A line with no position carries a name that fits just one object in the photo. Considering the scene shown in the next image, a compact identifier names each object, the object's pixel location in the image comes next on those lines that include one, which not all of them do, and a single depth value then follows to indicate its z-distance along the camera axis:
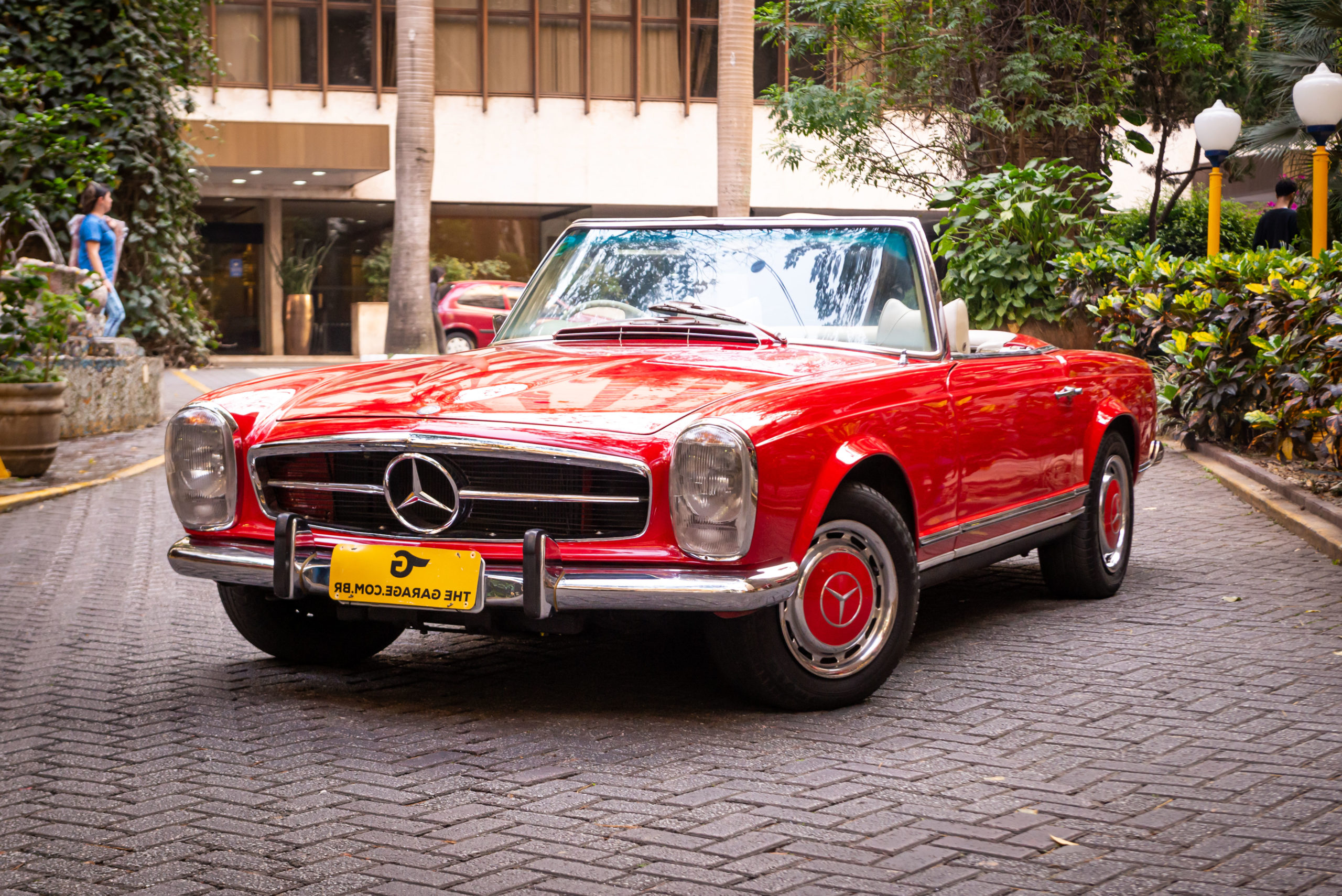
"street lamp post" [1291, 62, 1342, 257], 13.66
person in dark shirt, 15.25
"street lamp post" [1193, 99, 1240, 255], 17.56
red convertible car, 4.16
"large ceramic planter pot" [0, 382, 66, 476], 9.88
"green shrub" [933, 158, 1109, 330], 15.23
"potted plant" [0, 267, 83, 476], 9.83
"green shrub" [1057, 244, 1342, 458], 9.04
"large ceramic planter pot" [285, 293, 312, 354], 37.94
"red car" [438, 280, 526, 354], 29.67
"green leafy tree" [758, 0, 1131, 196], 17.72
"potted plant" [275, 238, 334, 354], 37.56
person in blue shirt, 14.05
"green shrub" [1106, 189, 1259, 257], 28.94
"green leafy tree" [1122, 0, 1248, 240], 19.75
